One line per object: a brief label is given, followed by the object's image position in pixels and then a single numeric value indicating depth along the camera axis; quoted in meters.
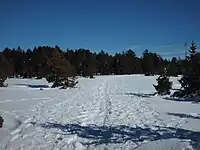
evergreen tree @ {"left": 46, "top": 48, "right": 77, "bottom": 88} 25.83
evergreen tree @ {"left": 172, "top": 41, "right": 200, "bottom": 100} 14.45
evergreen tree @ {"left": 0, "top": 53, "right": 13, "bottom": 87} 28.70
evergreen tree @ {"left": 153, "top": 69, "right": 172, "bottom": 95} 18.45
